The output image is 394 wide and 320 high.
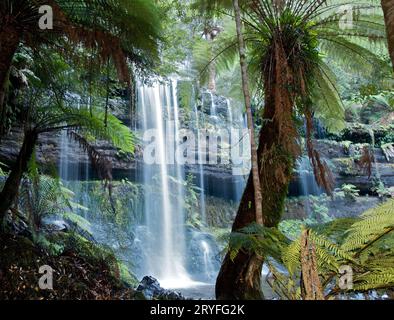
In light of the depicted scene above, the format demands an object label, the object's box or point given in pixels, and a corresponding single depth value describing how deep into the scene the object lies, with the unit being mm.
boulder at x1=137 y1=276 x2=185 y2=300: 3768
